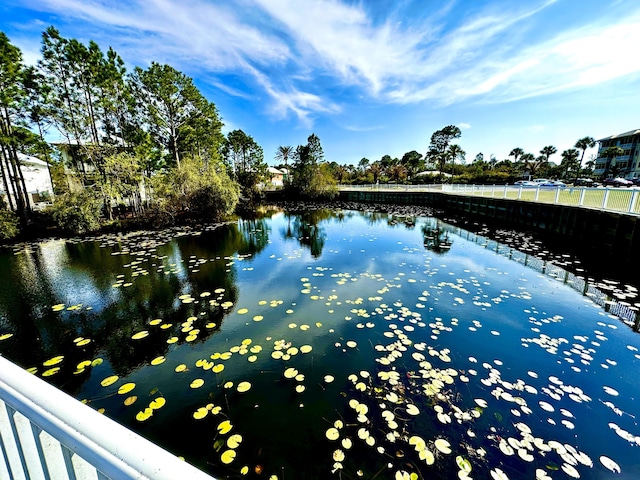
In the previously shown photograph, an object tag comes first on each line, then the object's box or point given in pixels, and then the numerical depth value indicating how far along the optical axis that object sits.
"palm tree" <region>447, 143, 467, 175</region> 55.16
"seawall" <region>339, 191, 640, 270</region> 9.17
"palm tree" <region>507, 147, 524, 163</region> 69.62
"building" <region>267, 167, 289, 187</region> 61.08
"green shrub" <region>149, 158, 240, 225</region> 17.77
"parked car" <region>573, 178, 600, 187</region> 37.90
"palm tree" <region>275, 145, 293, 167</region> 65.68
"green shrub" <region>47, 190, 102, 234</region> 14.16
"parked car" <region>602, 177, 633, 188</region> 34.10
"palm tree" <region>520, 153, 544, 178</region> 64.31
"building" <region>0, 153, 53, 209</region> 25.41
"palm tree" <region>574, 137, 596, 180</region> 58.62
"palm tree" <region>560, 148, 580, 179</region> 60.84
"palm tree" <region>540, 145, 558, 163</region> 63.84
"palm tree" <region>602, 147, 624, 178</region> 51.41
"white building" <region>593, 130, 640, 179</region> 49.84
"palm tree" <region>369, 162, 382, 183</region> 52.16
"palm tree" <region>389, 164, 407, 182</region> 51.63
